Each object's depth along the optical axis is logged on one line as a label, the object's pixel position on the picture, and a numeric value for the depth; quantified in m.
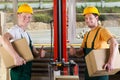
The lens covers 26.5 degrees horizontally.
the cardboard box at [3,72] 3.88
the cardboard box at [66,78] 2.85
